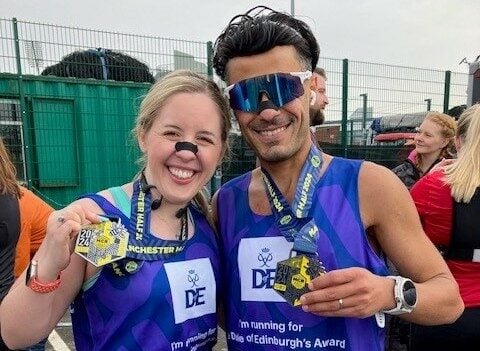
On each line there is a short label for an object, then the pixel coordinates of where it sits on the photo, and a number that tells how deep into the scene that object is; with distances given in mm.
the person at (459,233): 2322
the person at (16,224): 2404
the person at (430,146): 4309
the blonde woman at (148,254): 1301
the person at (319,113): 3031
